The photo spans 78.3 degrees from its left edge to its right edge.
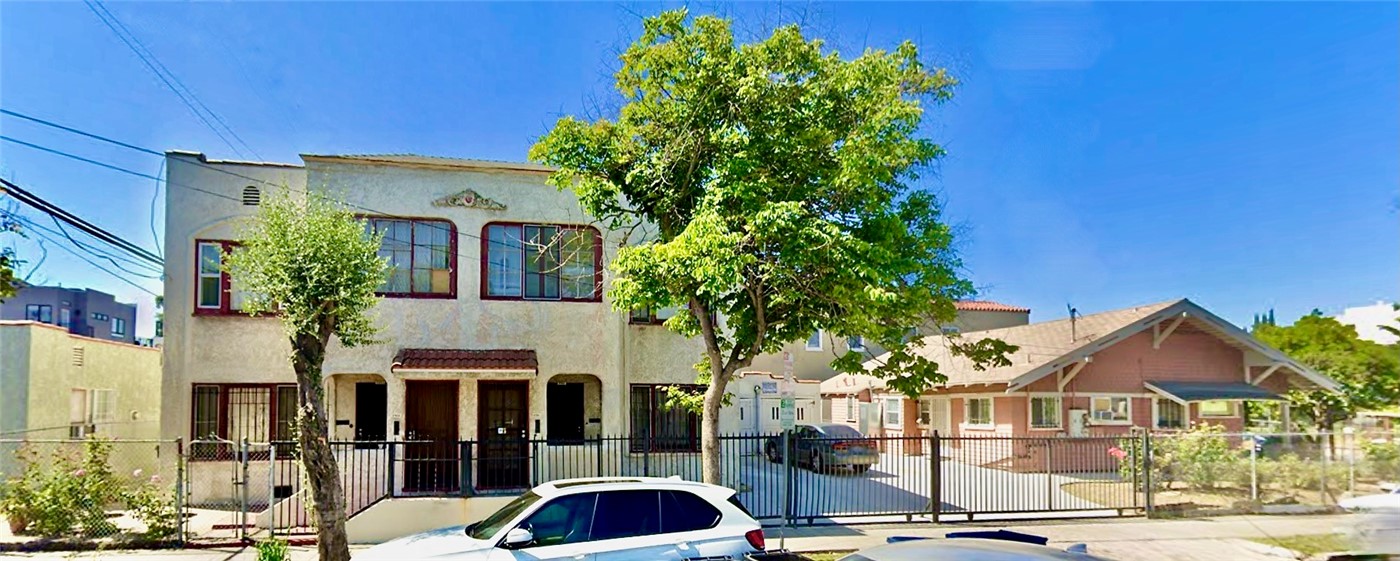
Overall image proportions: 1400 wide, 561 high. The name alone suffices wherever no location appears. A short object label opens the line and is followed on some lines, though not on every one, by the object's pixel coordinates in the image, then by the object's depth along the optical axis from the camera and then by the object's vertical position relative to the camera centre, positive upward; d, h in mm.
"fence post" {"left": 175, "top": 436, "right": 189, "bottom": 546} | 12672 -2048
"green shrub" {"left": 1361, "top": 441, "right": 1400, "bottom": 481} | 7070 -1103
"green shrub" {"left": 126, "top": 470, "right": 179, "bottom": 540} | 12594 -2462
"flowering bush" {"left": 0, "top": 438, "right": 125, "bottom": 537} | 12484 -2262
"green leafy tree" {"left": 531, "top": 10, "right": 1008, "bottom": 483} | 10539 +2059
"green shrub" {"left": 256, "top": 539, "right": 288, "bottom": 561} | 9680 -2335
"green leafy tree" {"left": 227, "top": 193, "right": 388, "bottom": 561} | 10625 +691
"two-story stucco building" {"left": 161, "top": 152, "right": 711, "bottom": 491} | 15844 +666
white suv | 8141 -1808
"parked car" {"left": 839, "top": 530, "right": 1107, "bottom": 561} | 4488 -1128
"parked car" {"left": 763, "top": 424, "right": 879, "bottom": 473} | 16234 -2560
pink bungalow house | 24750 -1153
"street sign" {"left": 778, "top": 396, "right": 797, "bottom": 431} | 12648 -1010
